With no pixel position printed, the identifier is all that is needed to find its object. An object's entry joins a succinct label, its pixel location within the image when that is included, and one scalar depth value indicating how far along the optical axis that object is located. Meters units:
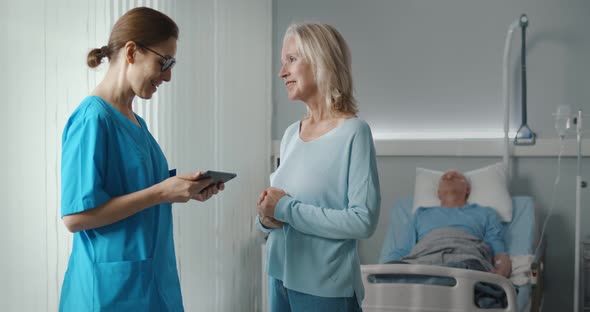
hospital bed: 2.52
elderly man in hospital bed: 3.01
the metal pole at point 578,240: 3.21
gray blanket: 2.95
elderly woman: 1.56
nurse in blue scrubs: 1.31
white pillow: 3.48
